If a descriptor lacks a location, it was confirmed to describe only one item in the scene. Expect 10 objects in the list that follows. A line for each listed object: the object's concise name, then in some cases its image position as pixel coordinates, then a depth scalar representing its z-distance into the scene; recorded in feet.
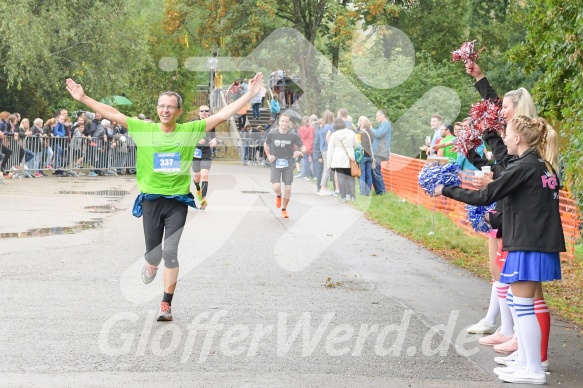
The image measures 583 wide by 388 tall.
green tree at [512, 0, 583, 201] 34.86
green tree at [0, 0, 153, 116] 112.16
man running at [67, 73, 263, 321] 30.04
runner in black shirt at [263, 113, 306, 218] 64.95
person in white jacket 76.84
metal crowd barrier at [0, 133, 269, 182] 96.02
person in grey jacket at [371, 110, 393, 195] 78.00
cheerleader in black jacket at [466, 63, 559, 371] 23.94
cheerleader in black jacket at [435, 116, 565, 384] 23.04
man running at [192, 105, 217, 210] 65.62
